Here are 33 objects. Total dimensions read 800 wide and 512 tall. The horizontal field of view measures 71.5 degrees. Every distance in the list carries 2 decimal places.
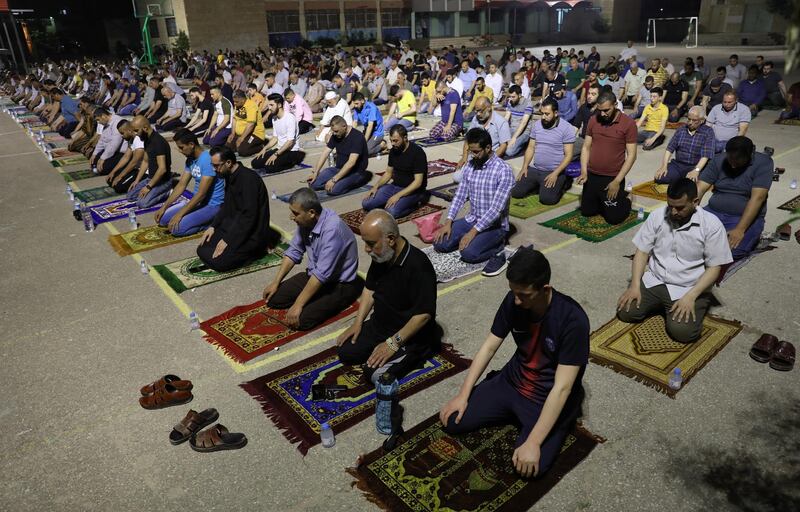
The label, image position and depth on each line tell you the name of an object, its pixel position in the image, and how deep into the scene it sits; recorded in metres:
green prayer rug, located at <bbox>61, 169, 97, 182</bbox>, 13.21
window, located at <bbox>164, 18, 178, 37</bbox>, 46.31
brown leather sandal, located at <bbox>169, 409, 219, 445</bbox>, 4.47
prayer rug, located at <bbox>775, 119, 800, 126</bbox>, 15.69
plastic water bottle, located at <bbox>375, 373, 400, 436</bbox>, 4.23
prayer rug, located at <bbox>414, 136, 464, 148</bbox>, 14.89
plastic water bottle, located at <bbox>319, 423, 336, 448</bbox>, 4.29
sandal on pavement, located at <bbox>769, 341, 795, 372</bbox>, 4.97
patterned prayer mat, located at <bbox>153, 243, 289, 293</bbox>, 7.29
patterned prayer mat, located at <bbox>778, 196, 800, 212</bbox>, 8.98
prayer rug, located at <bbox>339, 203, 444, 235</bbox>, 9.19
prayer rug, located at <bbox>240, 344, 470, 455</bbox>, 4.57
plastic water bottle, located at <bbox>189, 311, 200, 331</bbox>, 6.14
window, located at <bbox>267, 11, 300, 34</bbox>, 49.74
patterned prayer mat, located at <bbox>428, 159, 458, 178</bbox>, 12.18
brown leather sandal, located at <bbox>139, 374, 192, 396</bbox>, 4.97
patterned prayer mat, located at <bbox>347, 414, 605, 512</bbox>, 3.73
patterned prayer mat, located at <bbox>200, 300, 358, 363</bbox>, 5.71
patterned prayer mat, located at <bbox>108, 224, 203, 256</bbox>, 8.53
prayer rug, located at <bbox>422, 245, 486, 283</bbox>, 7.18
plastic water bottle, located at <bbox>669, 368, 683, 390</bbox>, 4.74
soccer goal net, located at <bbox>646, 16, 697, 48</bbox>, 48.86
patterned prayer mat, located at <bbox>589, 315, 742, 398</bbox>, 5.00
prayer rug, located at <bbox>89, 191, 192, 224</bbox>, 10.12
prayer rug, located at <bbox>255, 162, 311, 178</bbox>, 12.62
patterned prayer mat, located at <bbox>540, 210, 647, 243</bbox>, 8.35
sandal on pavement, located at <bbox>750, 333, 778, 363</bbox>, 5.11
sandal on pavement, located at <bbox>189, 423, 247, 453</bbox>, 4.35
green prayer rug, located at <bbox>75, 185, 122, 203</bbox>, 11.39
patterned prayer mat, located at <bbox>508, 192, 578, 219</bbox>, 9.41
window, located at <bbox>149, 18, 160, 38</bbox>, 48.66
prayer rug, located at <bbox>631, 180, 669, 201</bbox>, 9.99
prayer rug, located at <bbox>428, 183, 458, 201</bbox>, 10.48
